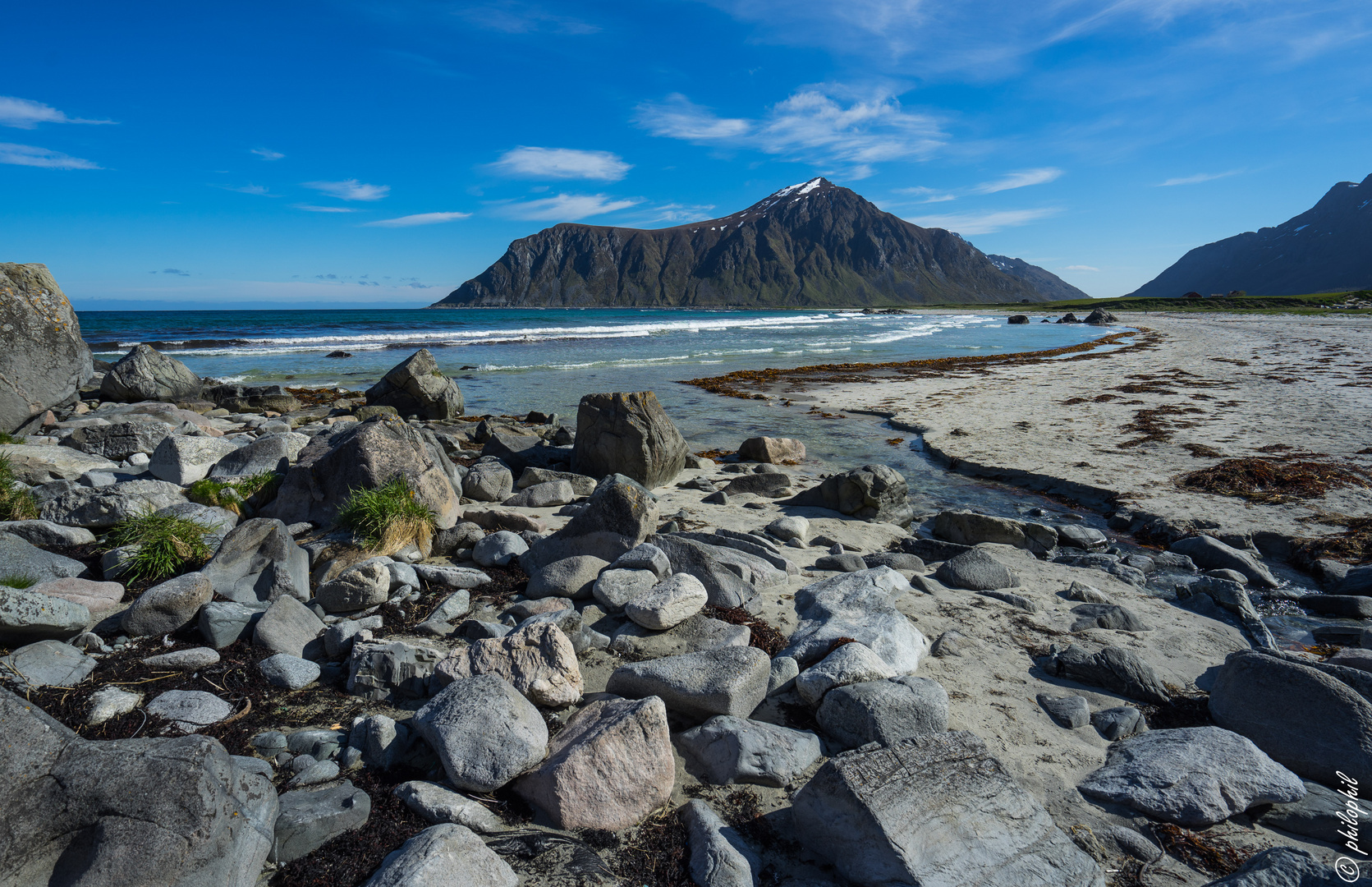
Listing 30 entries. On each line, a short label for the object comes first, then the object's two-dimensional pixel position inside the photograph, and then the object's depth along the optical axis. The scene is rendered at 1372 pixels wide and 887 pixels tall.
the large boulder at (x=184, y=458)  7.52
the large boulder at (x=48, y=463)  7.44
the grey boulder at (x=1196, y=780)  3.03
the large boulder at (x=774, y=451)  11.71
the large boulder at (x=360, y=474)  6.46
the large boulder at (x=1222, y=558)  6.45
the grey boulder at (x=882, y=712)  3.41
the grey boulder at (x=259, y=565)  4.88
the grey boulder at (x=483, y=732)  3.00
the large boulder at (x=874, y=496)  8.36
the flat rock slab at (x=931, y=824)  2.55
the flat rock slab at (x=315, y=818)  2.69
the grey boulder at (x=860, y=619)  4.21
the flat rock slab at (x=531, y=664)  3.62
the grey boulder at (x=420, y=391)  16.09
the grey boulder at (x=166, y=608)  4.25
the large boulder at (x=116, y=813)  2.30
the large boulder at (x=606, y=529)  5.84
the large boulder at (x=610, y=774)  2.91
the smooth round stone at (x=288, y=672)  3.84
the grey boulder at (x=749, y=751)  3.20
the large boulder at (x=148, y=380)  16.84
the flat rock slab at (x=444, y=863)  2.37
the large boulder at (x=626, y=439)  9.82
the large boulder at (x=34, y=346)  10.26
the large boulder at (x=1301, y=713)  3.28
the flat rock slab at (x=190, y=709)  3.42
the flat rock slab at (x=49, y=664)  3.55
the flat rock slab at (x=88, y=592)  4.47
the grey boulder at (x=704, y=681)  3.54
